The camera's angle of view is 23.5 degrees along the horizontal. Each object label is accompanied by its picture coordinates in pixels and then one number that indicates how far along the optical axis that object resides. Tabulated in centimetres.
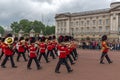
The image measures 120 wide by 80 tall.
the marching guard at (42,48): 1648
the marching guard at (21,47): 1803
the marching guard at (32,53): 1433
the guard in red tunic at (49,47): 1898
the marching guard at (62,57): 1331
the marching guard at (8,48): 1501
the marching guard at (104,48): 1622
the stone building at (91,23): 8862
